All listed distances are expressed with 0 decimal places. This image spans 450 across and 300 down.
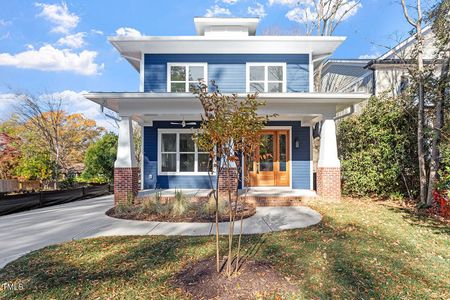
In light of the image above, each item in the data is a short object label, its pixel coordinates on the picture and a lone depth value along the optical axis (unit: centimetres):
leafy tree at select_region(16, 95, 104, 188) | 1457
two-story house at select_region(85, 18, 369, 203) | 962
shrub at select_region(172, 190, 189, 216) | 660
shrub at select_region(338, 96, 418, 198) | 820
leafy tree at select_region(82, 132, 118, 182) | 1355
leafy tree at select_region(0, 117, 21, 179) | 1289
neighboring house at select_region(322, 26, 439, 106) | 1162
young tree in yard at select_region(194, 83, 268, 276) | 296
